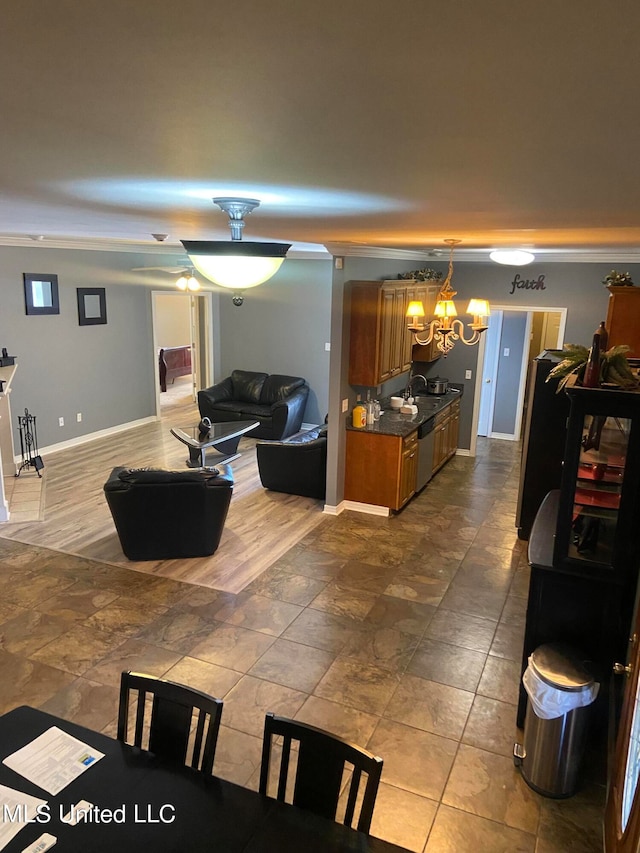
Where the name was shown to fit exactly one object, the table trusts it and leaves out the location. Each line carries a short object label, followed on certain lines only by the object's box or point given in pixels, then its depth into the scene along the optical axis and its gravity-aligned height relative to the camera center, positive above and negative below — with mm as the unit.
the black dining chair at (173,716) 2230 -1562
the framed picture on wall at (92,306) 8531 -158
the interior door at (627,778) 2080 -1748
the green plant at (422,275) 7387 +366
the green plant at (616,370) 2994 -290
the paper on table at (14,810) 1870 -1627
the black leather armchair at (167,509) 5121 -1791
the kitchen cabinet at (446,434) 7715 -1691
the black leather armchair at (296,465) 6781 -1857
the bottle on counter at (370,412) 6742 -1193
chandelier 5732 -80
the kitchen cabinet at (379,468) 6355 -1724
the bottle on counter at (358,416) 6516 -1196
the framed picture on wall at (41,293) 7723 +2
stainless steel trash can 2984 -2077
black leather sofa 9047 -1568
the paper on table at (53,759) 2078 -1628
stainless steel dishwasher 6980 -1709
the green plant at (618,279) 4191 +215
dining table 1860 -1642
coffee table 7492 -1749
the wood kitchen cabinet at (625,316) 3982 -33
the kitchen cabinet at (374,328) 6195 -253
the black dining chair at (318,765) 2062 -1576
